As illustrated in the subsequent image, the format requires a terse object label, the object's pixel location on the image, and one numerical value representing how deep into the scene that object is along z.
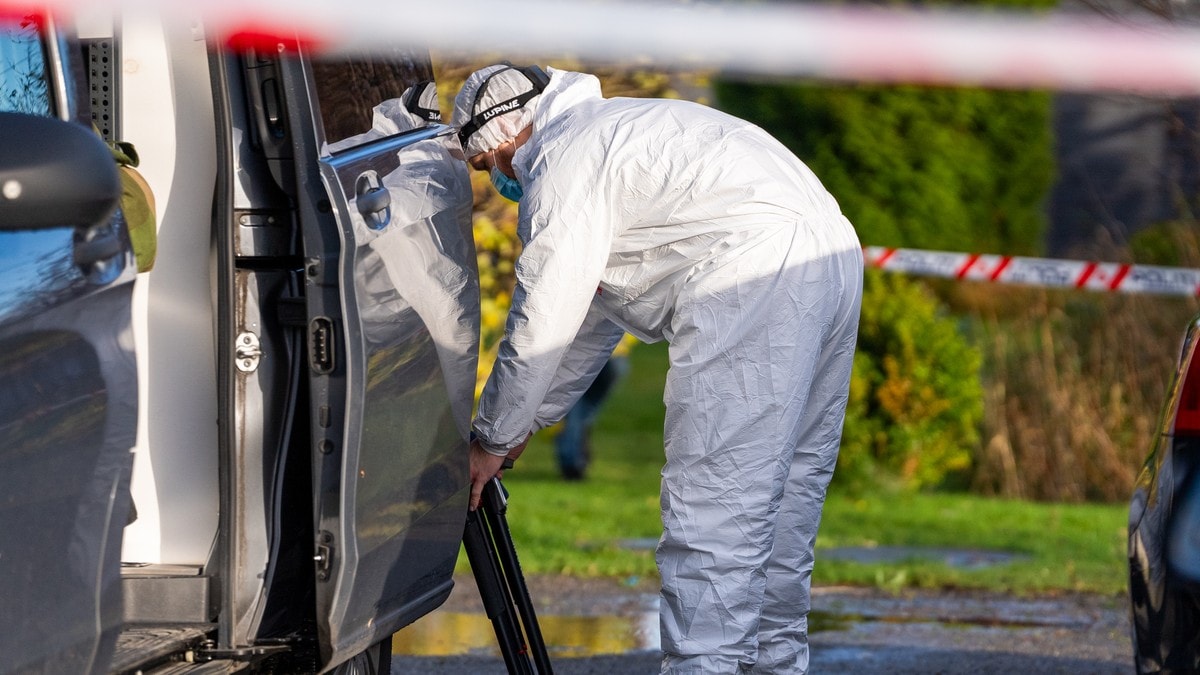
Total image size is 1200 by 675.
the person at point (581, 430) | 21.80
